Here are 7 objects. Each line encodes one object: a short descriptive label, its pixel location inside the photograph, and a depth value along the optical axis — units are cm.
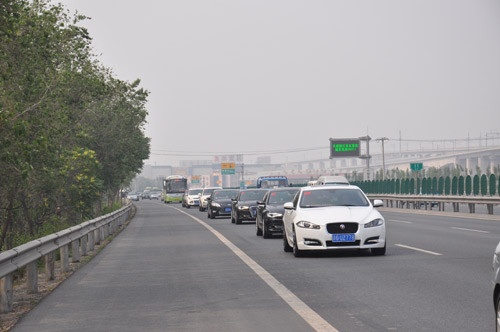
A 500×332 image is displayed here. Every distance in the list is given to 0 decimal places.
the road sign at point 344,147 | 9394
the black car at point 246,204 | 3447
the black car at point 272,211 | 2392
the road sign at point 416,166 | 9384
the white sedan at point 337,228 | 1683
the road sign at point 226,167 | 16431
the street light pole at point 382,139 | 11369
